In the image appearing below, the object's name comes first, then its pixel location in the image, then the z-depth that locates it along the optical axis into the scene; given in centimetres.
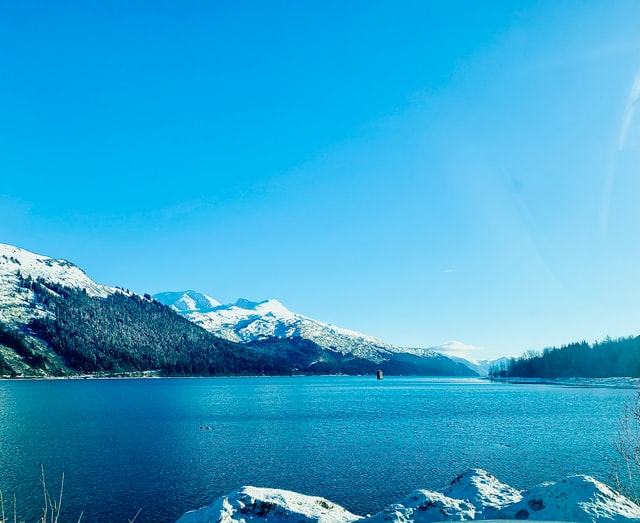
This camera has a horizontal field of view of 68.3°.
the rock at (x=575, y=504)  1462
